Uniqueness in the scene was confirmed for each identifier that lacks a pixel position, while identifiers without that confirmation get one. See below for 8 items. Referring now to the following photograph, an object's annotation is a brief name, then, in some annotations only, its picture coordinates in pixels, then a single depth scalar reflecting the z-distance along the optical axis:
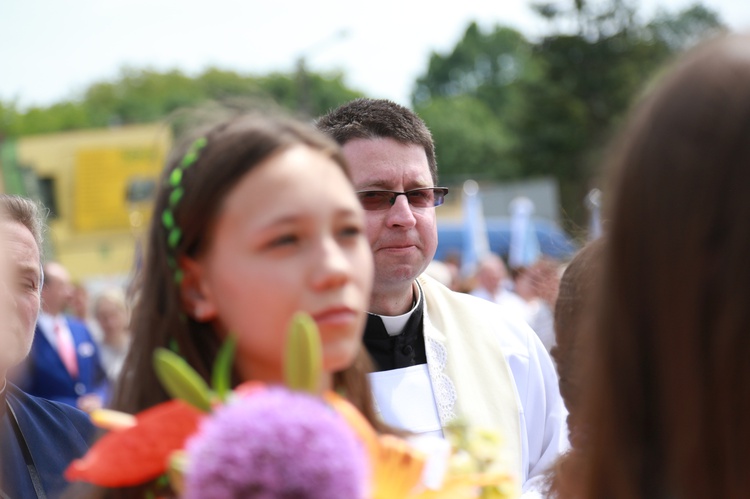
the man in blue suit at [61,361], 6.79
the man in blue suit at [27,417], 2.54
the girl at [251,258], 1.38
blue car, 23.53
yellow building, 28.72
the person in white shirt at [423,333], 3.01
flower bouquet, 1.15
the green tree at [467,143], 62.66
